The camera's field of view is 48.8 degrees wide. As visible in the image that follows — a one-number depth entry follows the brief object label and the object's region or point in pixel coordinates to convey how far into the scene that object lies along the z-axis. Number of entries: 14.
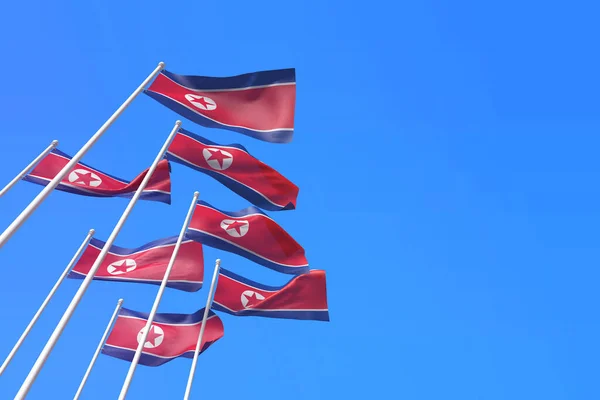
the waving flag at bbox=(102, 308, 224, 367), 17.91
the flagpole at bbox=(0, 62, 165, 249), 9.53
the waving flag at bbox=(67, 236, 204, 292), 16.95
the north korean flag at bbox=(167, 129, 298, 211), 15.15
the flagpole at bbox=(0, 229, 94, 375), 17.02
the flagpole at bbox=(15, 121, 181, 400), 9.62
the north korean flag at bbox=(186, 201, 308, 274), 16.23
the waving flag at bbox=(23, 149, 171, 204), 16.38
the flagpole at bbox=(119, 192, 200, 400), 12.77
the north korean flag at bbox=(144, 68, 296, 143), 14.09
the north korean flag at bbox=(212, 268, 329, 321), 17.80
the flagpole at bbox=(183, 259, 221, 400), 15.95
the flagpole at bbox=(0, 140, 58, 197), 15.16
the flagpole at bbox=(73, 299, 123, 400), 18.39
